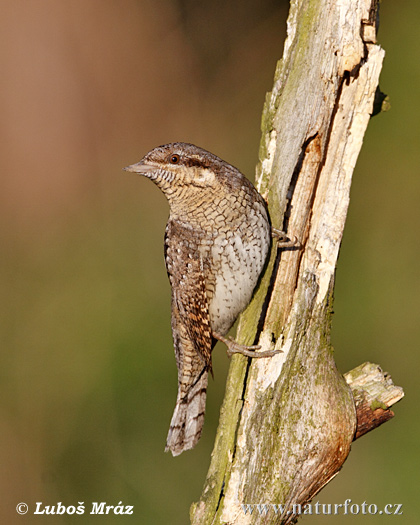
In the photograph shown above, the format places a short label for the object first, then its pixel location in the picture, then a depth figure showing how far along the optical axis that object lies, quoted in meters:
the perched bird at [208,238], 3.57
